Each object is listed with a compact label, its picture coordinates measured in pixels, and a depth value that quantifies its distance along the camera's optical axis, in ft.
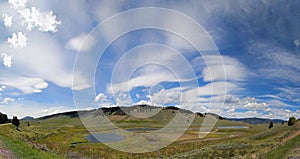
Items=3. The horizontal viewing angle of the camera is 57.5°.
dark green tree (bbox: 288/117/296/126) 235.81
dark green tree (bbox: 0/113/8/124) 320.58
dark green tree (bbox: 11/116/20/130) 319.08
